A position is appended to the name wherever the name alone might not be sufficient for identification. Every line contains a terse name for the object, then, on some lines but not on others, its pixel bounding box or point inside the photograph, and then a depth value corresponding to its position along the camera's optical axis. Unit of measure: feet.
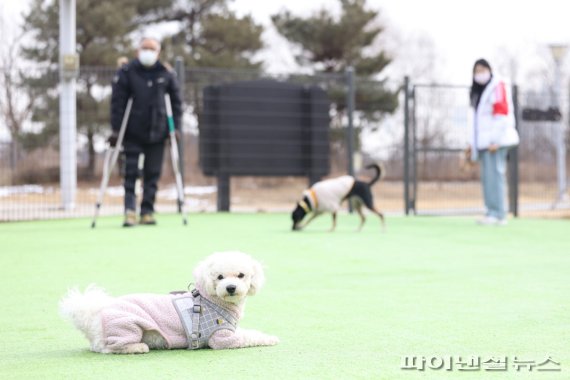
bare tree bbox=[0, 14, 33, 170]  40.24
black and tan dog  32.24
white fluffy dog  11.89
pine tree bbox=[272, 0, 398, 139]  97.76
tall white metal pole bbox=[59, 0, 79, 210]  42.80
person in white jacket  36.65
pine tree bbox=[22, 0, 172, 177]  88.69
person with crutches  33.58
